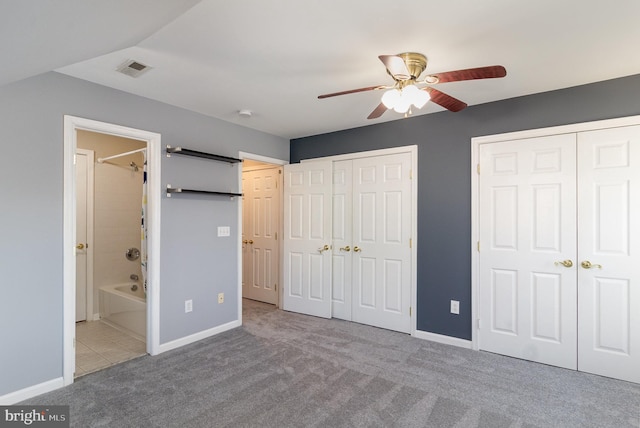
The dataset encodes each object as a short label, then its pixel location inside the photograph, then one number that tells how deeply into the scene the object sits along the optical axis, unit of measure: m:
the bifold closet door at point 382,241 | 3.69
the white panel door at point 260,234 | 4.82
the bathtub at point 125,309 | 3.55
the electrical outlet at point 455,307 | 3.34
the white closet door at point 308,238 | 4.24
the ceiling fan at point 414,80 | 1.80
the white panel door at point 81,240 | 4.07
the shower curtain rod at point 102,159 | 4.17
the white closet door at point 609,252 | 2.58
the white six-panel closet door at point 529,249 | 2.84
